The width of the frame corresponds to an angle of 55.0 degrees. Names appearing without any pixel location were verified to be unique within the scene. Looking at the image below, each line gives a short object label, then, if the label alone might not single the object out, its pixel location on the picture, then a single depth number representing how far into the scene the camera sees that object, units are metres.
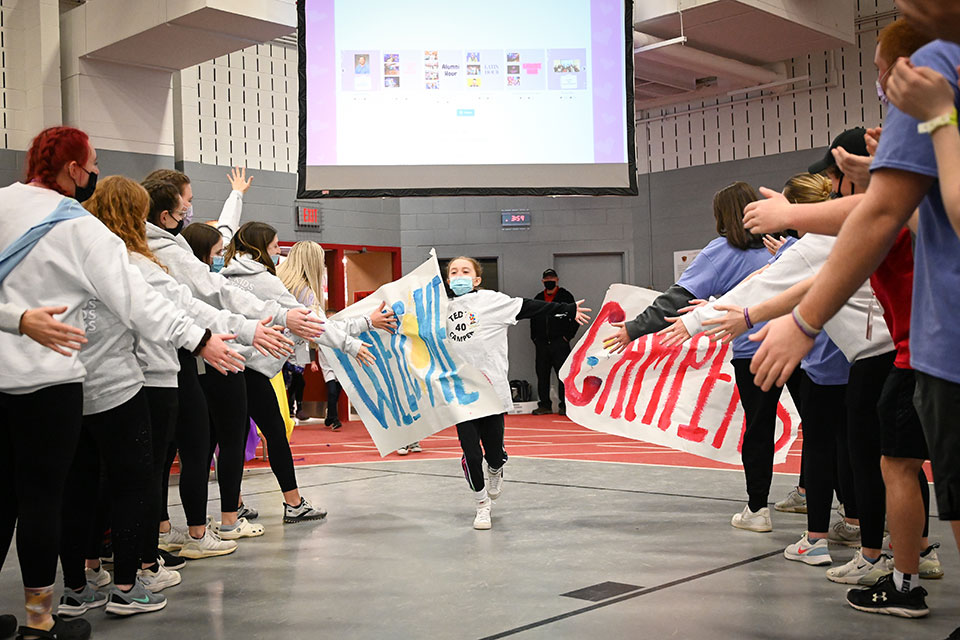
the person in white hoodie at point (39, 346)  2.82
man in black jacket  12.76
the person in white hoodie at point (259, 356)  4.66
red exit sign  12.32
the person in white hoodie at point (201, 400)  4.03
